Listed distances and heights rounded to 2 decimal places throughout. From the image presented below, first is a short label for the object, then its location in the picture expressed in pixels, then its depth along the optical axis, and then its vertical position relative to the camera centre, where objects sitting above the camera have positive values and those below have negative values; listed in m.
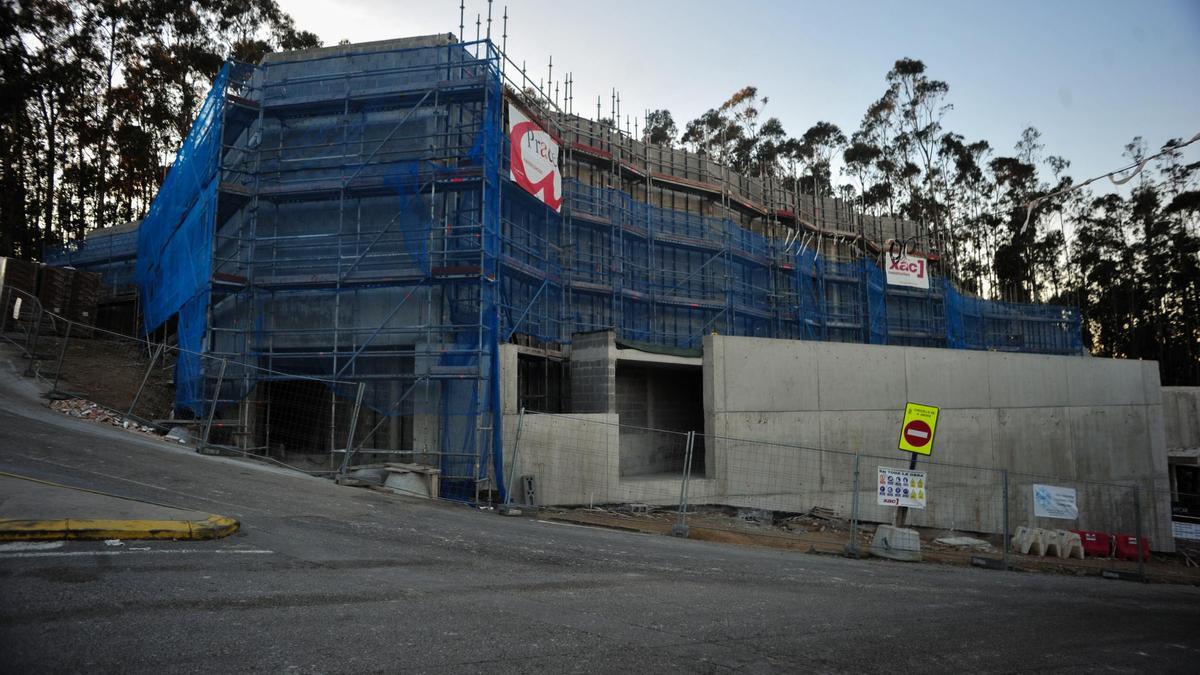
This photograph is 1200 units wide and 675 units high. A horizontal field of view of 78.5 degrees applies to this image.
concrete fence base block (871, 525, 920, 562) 12.41 -1.93
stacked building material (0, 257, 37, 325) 19.84 +3.90
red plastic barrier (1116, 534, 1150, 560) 18.39 -2.87
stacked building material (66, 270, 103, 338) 22.61 +3.85
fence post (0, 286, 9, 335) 19.50 +3.18
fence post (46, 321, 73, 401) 14.65 +0.55
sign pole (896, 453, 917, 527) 12.47 -1.46
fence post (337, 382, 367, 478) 13.64 -0.53
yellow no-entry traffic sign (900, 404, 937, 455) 12.46 +0.06
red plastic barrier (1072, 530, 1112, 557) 18.58 -2.78
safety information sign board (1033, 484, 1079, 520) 14.23 -1.35
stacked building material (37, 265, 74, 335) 21.47 +3.86
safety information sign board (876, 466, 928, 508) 12.33 -0.94
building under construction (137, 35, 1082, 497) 16.73 +4.29
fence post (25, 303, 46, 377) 16.09 +1.58
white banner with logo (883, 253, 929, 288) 32.44 +7.13
